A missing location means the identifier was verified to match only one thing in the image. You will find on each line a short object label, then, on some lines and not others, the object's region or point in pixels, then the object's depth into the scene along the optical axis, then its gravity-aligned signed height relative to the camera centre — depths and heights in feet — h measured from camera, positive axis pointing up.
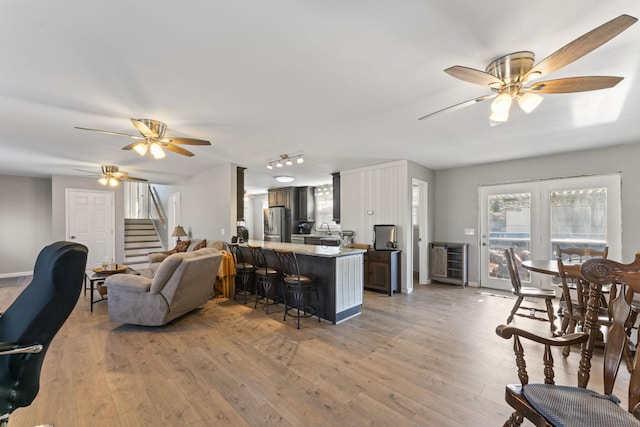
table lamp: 21.90 -1.46
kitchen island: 11.68 -2.90
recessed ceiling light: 20.92 +2.81
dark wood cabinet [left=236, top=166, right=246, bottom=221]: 18.38 +1.48
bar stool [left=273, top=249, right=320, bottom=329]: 11.41 -3.19
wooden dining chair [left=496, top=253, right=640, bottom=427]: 3.77 -2.74
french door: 13.96 -0.43
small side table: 13.49 -3.26
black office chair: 4.44 -1.93
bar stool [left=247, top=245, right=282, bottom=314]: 13.01 -3.11
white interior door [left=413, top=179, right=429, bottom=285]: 19.12 -1.58
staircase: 24.54 -2.68
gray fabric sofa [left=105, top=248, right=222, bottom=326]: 10.73 -3.19
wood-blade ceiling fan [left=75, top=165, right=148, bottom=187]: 17.95 +2.65
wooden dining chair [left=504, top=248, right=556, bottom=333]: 10.98 -3.43
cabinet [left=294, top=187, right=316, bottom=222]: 26.61 +0.97
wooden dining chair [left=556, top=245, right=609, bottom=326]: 9.27 -2.52
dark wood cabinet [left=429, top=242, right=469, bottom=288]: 18.31 -3.50
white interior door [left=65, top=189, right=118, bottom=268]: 21.77 -0.57
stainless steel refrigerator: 26.61 -1.04
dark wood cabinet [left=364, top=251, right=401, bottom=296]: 16.16 -3.61
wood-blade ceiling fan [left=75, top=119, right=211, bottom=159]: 9.68 +2.83
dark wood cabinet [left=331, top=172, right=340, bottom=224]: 20.67 +1.38
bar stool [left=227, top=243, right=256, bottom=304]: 14.39 -3.06
